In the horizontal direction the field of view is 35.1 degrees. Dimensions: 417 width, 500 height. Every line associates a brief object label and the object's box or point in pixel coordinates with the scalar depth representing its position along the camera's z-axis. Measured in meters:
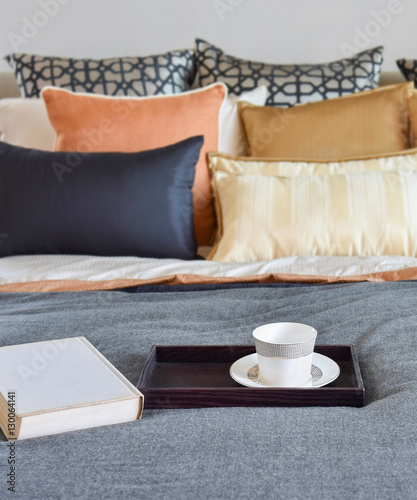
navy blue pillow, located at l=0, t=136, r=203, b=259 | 1.86
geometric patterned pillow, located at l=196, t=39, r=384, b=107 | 2.31
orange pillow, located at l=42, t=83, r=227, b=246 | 2.10
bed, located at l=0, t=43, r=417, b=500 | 0.70
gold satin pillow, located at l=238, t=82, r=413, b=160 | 2.12
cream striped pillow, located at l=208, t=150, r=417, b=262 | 1.79
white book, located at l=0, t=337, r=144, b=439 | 0.80
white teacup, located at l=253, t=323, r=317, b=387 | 0.89
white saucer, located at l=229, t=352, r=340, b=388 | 0.93
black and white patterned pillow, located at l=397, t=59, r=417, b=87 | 2.38
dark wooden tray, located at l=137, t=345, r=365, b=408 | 0.88
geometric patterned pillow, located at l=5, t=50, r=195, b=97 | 2.33
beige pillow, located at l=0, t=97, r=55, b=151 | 2.27
